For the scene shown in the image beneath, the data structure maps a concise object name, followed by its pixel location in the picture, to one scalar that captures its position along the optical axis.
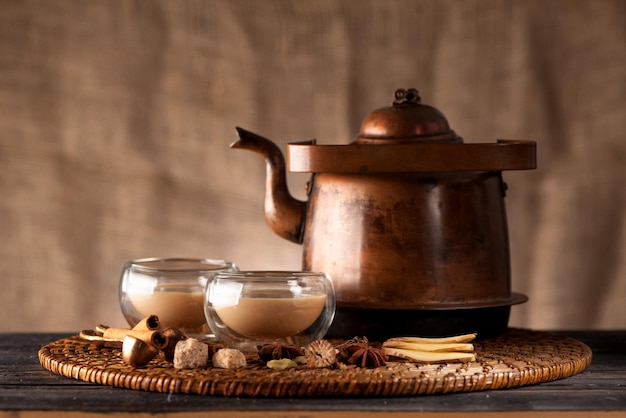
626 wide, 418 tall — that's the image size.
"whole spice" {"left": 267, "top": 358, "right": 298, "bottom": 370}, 1.02
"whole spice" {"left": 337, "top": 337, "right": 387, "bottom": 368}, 1.03
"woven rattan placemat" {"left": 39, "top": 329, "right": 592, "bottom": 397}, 0.98
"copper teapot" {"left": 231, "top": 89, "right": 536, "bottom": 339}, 1.12
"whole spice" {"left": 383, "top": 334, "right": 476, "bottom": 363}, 1.05
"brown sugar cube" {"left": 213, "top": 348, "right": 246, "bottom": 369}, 1.03
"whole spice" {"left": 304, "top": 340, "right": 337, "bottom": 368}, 1.03
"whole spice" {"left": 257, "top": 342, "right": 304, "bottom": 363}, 1.04
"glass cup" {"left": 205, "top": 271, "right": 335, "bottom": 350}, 1.05
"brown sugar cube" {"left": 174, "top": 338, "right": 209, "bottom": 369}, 1.03
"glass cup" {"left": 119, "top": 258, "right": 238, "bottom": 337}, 1.12
